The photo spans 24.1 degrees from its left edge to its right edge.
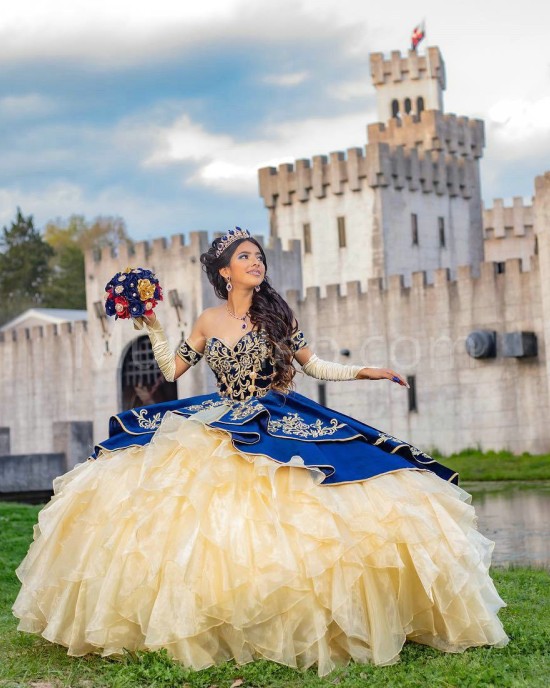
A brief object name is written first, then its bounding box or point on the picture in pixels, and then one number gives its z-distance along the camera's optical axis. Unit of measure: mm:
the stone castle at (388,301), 29281
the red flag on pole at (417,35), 54312
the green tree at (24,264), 76312
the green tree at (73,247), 74312
